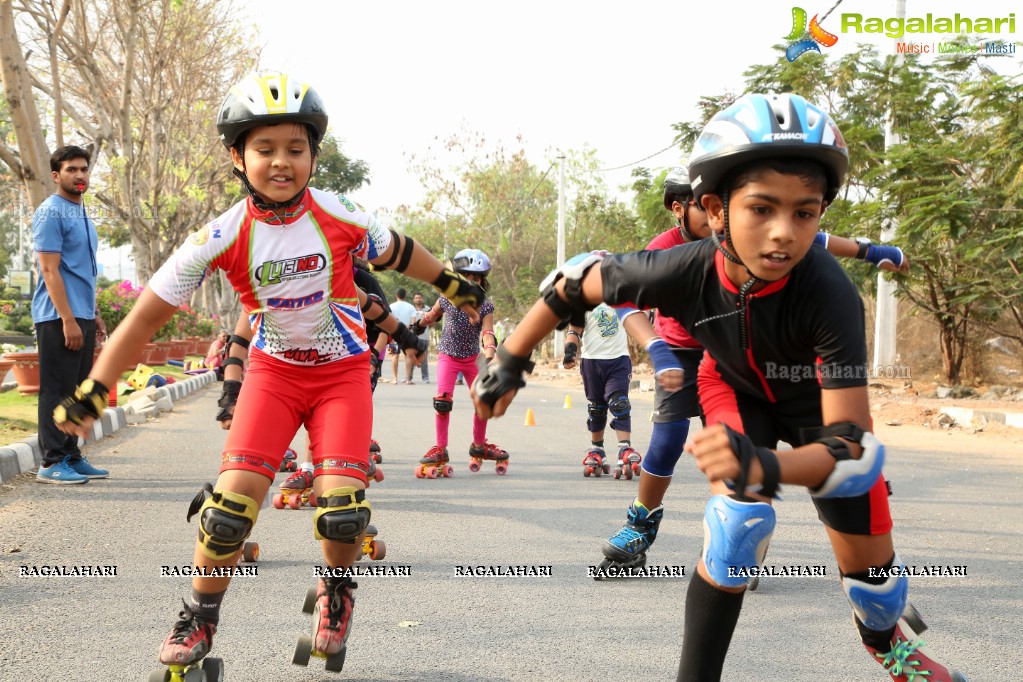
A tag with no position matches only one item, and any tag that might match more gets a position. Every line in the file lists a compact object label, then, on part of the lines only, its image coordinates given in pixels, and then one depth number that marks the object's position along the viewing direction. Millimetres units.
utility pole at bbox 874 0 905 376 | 18625
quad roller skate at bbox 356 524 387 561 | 5125
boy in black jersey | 2791
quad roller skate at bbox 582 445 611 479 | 8859
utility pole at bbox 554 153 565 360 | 35375
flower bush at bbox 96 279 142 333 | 18641
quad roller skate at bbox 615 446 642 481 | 8680
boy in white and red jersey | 3568
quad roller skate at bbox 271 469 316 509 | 7074
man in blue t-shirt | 7387
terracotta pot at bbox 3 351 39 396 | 12820
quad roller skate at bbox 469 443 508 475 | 9070
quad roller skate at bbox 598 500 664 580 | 5109
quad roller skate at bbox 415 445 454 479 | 8773
